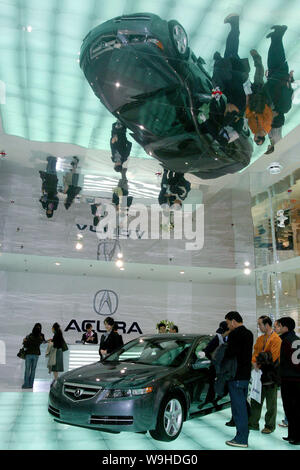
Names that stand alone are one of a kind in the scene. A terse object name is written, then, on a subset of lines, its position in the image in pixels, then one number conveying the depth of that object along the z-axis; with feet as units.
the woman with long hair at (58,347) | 28.11
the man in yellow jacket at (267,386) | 15.60
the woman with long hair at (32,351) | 27.20
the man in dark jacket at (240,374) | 13.16
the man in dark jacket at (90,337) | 32.24
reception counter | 34.30
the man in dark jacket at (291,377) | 13.84
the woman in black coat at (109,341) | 21.88
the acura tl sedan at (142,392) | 12.73
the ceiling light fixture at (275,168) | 26.87
